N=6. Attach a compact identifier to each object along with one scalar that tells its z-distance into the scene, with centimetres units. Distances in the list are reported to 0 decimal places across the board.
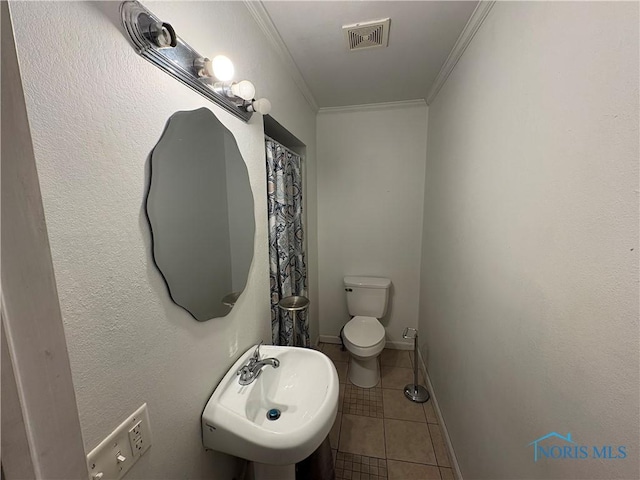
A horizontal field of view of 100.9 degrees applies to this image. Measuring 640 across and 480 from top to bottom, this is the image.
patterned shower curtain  159
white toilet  204
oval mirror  75
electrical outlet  59
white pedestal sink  85
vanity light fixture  62
